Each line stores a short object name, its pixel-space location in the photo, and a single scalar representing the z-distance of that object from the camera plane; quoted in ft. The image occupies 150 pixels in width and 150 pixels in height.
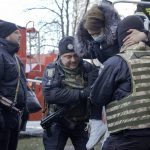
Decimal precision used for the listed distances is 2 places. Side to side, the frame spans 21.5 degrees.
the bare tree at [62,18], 62.23
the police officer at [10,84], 14.13
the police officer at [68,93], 14.26
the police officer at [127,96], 10.08
